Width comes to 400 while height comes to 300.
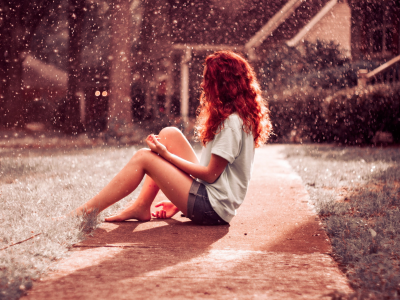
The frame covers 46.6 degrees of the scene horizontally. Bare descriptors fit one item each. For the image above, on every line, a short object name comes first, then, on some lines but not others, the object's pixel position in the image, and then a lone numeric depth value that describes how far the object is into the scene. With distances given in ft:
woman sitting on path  10.21
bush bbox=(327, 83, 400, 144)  30.39
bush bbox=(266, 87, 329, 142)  35.78
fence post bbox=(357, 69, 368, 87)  39.90
